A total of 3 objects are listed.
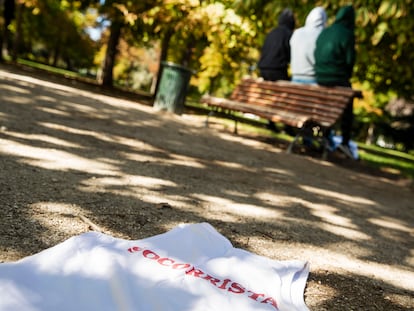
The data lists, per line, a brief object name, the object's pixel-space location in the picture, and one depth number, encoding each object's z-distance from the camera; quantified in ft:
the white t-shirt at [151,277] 5.26
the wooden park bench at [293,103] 21.40
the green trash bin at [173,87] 30.78
